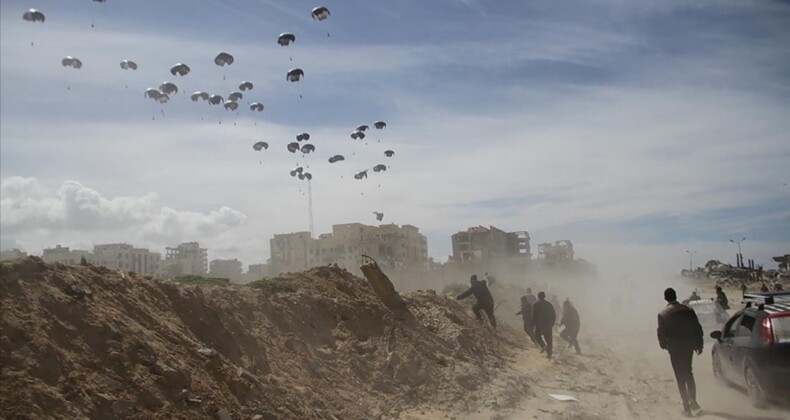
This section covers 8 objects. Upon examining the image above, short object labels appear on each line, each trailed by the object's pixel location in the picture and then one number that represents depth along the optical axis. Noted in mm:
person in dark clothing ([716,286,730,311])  19219
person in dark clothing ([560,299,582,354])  17688
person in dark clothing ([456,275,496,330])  17406
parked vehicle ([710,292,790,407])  8078
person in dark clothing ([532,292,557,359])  15742
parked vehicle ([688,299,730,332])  18928
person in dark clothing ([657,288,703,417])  9273
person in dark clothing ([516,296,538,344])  18047
